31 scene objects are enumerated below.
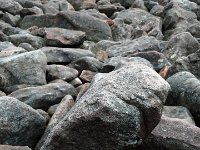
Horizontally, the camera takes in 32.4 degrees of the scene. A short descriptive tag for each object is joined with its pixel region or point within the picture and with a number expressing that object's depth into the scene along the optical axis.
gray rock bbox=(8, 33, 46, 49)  13.54
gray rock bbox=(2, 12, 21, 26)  17.11
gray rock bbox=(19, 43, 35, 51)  12.70
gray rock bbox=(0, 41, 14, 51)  12.55
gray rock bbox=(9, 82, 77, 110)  8.23
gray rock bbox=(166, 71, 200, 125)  7.98
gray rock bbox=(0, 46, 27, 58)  11.28
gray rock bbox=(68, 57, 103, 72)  11.21
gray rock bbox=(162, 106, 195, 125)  7.63
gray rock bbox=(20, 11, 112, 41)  15.59
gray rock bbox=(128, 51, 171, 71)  11.41
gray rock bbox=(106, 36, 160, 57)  12.93
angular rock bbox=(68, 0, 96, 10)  22.22
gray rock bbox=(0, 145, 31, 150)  6.23
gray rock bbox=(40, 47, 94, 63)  11.82
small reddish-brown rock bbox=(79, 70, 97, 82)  10.47
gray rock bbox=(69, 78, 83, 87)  10.05
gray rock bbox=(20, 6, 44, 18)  17.90
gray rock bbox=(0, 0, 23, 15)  18.55
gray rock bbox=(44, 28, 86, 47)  13.66
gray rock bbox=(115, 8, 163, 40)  17.19
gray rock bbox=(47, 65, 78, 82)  10.27
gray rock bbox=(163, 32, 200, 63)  12.37
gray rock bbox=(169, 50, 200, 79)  9.95
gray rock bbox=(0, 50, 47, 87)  9.96
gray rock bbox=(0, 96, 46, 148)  6.92
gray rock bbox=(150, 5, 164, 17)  21.18
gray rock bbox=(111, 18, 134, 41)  16.57
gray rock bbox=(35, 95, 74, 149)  6.99
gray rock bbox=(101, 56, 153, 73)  10.69
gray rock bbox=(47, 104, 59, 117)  7.90
